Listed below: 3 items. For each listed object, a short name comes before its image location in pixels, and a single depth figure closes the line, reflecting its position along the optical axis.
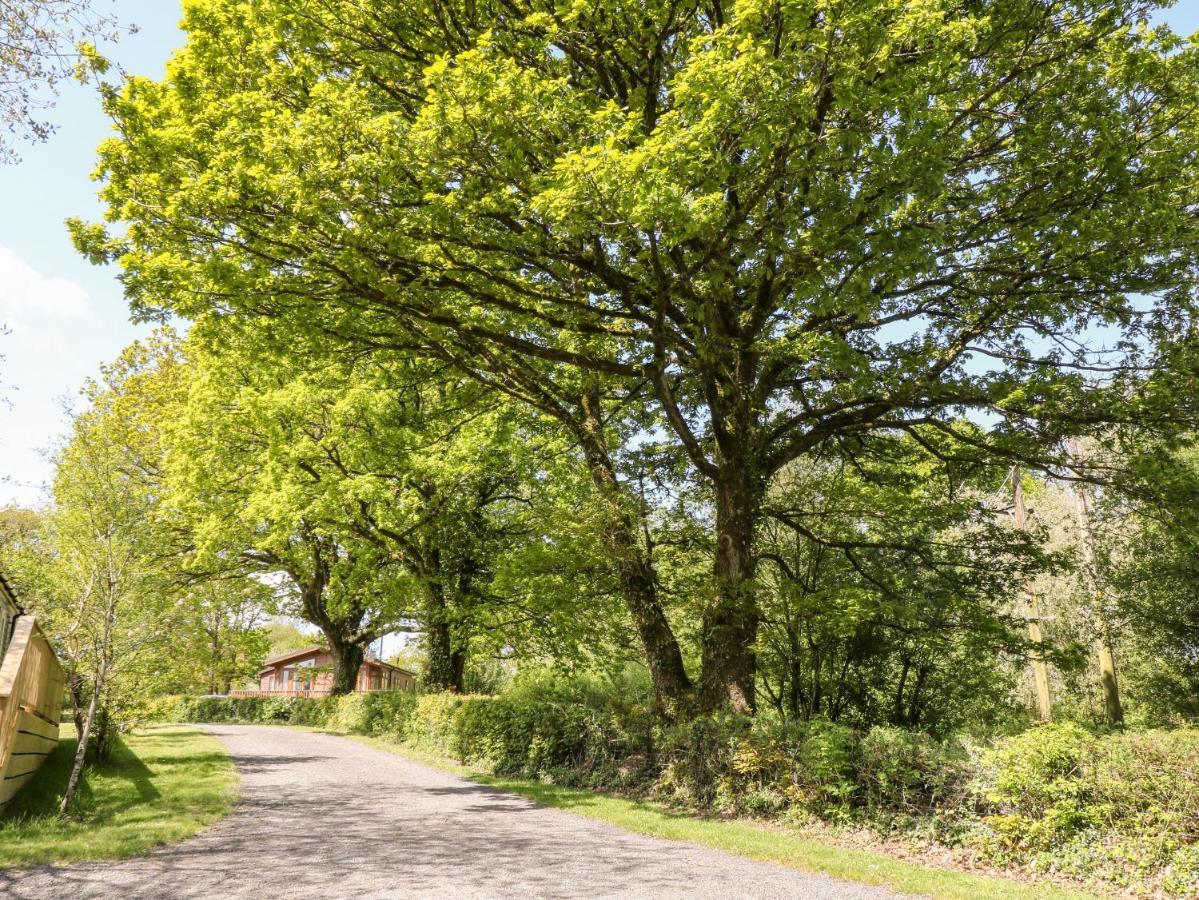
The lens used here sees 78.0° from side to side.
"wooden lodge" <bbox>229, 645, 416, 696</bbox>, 49.06
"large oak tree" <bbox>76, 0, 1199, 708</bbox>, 7.71
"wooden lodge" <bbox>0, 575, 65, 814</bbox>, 8.46
